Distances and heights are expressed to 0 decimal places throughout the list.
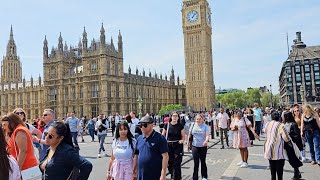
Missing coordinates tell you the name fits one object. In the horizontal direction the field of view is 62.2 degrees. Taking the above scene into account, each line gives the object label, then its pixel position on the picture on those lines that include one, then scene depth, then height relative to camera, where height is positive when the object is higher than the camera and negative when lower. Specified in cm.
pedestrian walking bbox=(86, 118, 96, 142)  1868 -182
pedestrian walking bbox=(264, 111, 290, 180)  573 -105
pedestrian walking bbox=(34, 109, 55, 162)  599 -31
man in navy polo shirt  413 -85
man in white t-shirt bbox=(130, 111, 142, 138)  1008 -73
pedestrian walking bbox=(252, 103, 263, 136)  1477 -117
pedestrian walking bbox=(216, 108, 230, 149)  1236 -114
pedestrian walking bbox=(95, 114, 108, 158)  1151 -143
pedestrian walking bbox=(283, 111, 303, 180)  600 -110
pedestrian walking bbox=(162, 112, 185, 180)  670 -107
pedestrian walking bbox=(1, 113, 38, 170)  370 -60
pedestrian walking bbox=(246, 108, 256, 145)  1320 -90
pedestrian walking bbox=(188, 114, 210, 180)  660 -110
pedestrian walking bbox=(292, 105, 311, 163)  884 -78
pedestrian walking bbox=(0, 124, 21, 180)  238 -57
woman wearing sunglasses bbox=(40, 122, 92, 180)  318 -70
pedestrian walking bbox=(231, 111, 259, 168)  826 -119
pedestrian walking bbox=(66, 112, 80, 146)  1309 -112
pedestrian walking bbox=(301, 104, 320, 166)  800 -90
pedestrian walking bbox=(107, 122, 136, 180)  439 -90
